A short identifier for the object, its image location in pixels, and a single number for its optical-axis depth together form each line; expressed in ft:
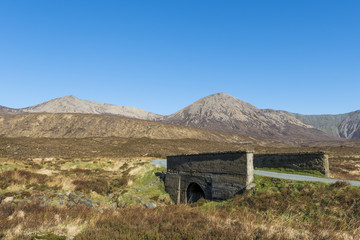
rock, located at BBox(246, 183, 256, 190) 47.81
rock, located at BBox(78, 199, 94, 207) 46.95
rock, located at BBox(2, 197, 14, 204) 43.70
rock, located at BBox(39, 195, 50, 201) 45.86
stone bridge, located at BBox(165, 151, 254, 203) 50.21
